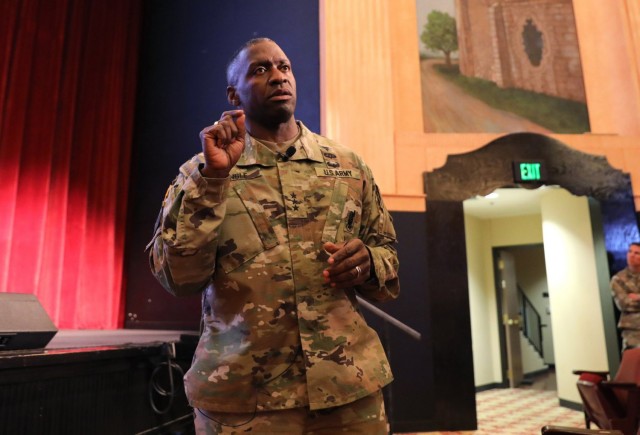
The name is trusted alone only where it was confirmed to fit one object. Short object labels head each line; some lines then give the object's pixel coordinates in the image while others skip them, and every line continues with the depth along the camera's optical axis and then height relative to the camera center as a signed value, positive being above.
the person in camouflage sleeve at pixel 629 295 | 4.30 +0.08
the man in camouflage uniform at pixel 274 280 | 0.89 +0.06
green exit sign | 4.81 +1.25
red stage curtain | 3.53 +1.23
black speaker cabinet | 1.91 -0.03
